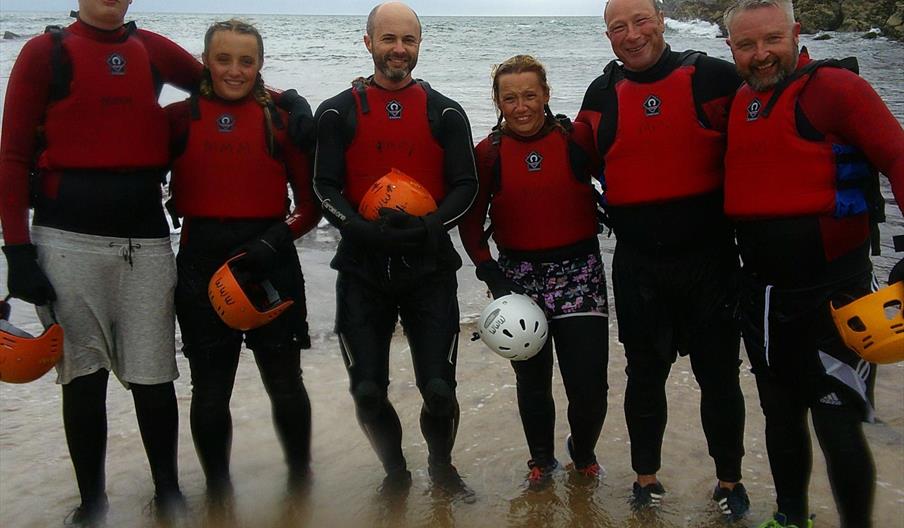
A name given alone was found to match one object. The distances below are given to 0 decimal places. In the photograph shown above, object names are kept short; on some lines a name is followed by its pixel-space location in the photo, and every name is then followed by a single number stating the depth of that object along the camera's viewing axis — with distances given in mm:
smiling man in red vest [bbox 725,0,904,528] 3113
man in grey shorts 3307
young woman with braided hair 3627
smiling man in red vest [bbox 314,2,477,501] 3705
